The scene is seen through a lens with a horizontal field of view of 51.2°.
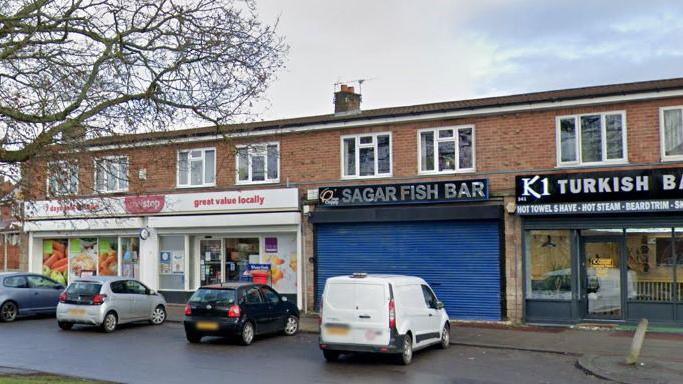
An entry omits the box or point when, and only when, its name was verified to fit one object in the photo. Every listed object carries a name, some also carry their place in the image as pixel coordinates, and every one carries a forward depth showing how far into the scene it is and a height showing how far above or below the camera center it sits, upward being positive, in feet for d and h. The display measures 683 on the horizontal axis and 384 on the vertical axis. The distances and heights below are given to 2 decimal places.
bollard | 43.16 -7.13
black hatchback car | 52.21 -5.81
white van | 42.60 -5.07
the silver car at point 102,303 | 60.18 -5.81
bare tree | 33.94 +8.13
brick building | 59.00 +2.79
